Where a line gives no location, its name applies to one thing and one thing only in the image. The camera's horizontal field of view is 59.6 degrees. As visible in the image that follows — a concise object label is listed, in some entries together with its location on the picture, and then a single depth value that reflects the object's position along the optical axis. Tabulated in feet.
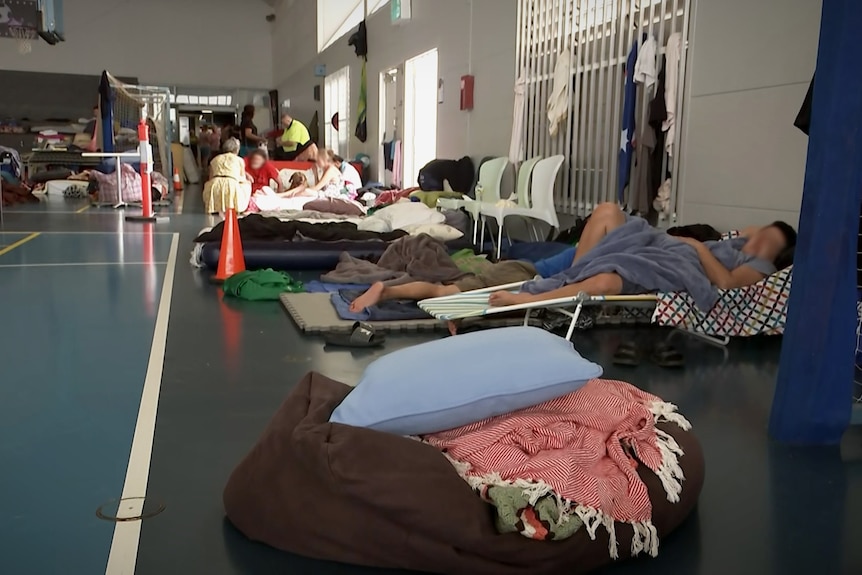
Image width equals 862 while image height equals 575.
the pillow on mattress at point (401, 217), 21.61
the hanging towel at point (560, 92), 20.77
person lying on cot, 12.02
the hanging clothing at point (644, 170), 16.92
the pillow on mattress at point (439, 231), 20.24
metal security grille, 17.24
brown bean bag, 5.05
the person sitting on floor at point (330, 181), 32.94
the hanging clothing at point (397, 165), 35.47
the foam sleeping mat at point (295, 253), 17.30
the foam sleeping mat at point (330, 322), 11.98
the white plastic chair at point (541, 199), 19.64
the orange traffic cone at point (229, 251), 16.20
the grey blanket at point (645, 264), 11.85
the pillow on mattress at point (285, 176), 35.22
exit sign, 32.89
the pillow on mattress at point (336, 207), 28.14
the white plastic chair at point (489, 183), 23.47
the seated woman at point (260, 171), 35.14
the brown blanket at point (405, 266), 15.02
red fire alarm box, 26.84
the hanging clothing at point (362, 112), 40.63
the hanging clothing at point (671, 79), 16.21
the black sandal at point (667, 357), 10.65
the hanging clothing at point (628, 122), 17.61
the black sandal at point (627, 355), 10.68
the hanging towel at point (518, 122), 23.20
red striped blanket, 5.38
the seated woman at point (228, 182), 30.19
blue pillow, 5.78
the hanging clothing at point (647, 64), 16.90
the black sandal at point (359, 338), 11.18
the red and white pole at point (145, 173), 28.63
